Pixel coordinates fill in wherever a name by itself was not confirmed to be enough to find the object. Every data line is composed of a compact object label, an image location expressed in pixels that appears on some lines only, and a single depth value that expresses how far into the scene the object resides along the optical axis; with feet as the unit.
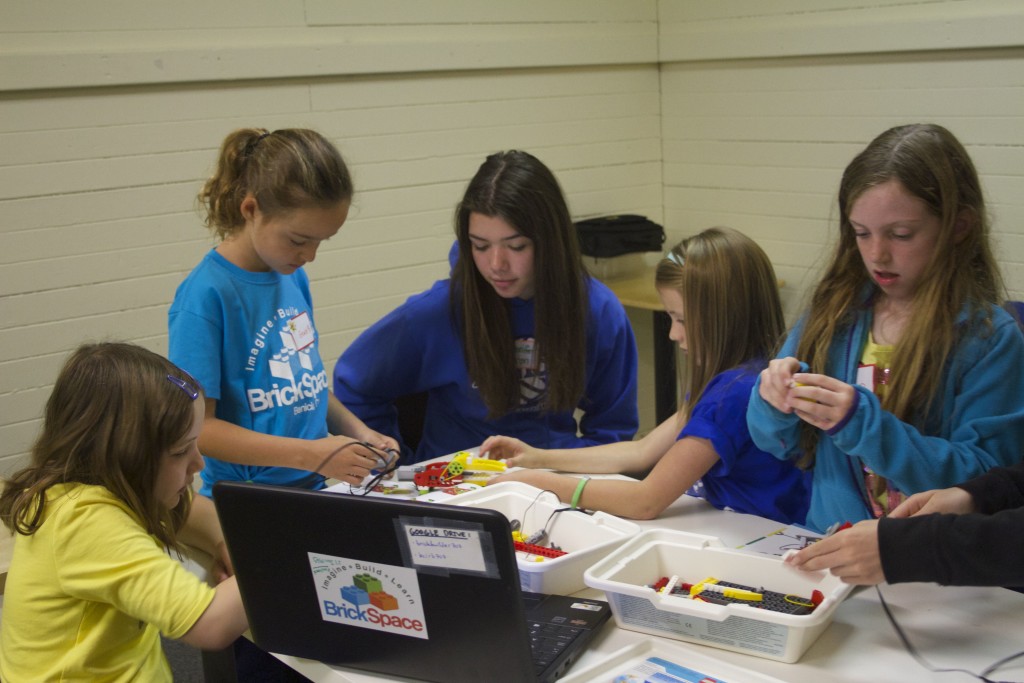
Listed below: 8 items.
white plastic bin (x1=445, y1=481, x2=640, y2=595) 5.09
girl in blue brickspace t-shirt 6.68
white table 4.37
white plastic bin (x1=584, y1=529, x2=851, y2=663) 4.45
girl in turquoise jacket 5.37
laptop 4.09
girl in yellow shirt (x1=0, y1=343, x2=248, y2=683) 4.75
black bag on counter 14.85
